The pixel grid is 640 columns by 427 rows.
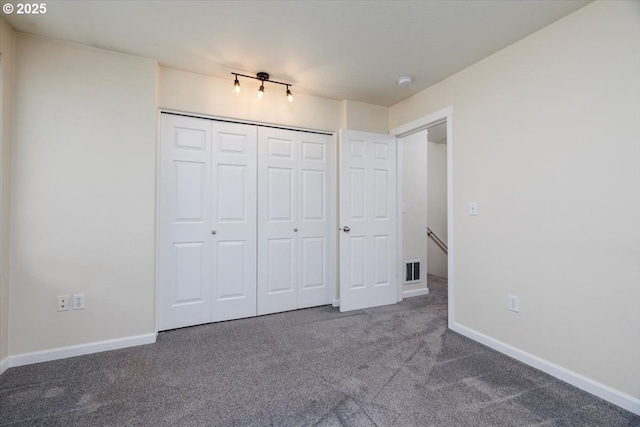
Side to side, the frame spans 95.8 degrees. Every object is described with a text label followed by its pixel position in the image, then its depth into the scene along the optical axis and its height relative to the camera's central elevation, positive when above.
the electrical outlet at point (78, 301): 2.28 -0.67
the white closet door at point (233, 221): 2.95 -0.04
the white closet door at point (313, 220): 3.34 -0.03
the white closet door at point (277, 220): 3.14 -0.03
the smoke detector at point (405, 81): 2.85 +1.37
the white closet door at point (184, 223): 2.75 -0.05
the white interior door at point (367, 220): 3.30 -0.03
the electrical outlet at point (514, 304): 2.24 -0.68
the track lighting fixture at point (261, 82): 2.79 +1.36
